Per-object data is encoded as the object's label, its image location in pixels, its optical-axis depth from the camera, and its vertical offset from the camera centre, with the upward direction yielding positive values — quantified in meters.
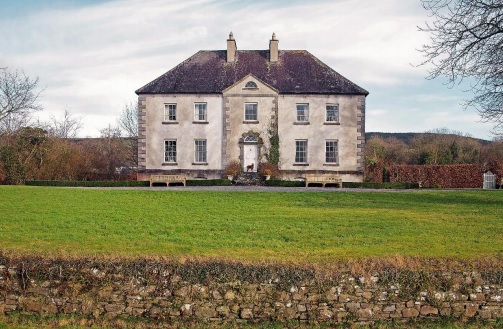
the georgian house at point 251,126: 37.22 +3.19
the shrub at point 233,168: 35.86 +0.10
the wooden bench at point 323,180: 31.99 -0.68
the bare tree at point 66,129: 56.19 +4.57
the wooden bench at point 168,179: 32.38 -0.61
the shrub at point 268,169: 35.34 +0.03
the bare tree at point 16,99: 30.06 +4.19
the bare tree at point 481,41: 16.59 +4.23
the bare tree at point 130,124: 54.47 +4.93
